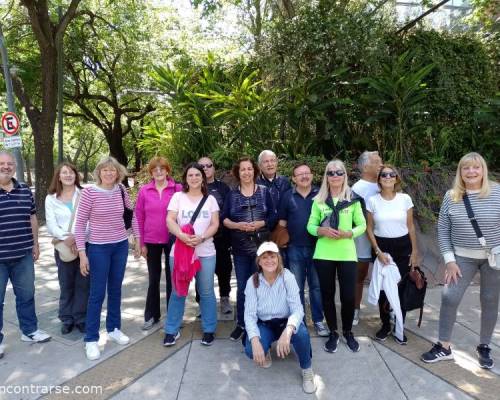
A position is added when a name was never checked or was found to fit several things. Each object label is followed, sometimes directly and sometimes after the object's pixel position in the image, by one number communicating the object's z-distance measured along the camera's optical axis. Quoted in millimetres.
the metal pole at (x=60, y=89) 10638
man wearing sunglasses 4266
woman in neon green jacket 3486
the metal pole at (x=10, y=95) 10344
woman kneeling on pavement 3049
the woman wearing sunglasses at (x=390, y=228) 3664
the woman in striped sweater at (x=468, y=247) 3178
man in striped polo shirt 3480
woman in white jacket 3809
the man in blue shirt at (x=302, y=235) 3783
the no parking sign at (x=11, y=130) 9820
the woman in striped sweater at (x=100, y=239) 3531
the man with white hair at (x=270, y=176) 4289
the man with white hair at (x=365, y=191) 3947
